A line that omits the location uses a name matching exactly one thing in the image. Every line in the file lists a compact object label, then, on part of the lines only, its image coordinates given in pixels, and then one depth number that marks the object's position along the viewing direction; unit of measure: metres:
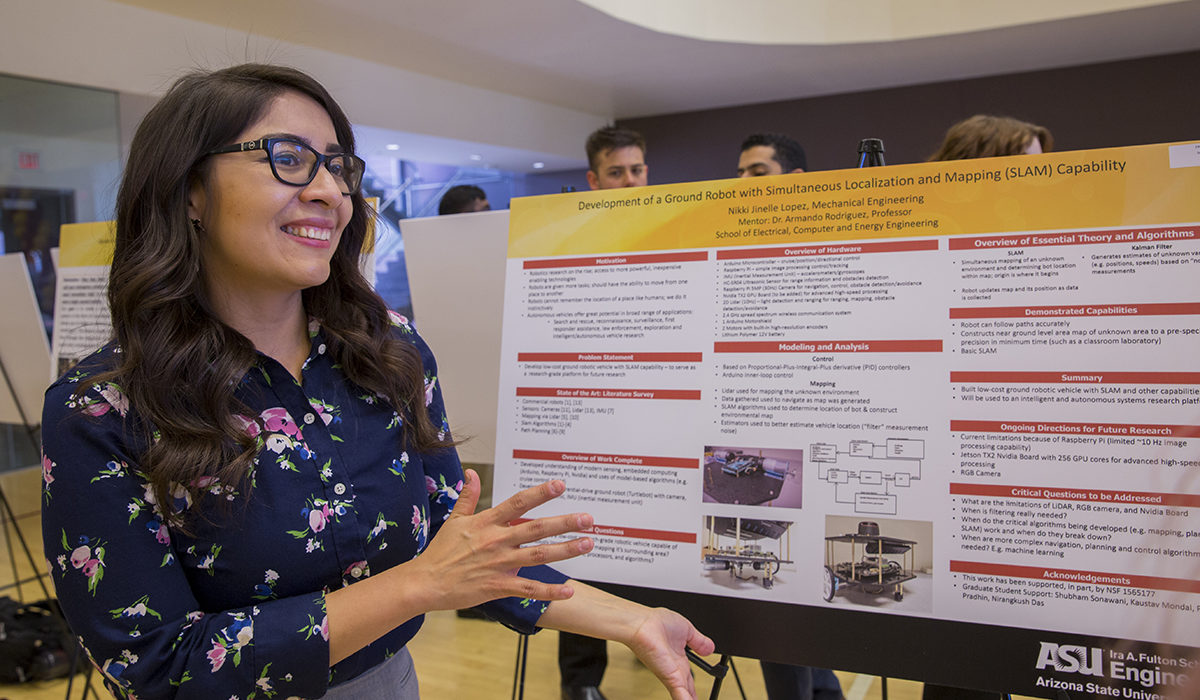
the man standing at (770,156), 3.61
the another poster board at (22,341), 3.01
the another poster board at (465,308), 2.32
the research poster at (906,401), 1.20
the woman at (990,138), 2.29
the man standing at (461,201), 4.48
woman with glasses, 0.96
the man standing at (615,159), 3.95
